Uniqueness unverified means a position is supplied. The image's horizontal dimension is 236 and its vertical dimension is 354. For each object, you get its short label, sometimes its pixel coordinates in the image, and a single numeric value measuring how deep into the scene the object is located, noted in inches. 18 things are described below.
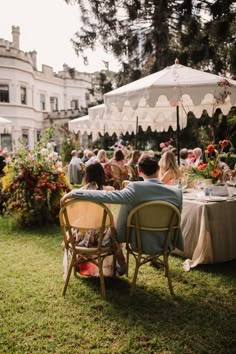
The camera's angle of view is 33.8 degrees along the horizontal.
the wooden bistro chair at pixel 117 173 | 384.8
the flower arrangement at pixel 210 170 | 201.0
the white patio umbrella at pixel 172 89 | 208.4
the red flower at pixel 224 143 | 201.3
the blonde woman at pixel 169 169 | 245.1
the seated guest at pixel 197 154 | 333.9
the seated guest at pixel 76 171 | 523.3
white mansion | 1174.3
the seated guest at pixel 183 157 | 349.7
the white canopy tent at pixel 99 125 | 449.2
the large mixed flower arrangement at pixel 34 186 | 283.4
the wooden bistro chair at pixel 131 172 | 389.4
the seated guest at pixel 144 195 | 144.9
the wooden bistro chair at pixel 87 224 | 153.0
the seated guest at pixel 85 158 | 570.3
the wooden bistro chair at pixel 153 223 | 147.9
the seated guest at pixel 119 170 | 385.4
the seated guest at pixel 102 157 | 431.5
